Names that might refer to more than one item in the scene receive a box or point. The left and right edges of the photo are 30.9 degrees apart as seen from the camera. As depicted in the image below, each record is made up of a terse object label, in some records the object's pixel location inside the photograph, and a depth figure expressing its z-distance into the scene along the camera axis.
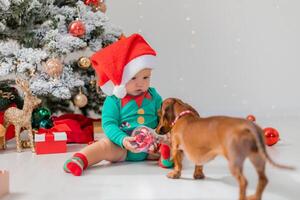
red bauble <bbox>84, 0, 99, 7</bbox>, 2.65
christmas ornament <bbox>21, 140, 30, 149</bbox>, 2.36
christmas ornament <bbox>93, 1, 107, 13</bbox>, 2.69
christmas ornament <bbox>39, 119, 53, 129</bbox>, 2.36
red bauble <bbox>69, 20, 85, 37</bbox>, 2.44
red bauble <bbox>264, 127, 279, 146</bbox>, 2.26
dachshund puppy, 1.23
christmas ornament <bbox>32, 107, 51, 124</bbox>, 2.36
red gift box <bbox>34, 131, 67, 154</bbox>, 2.21
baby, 1.86
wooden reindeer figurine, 2.23
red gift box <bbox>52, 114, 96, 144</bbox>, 2.46
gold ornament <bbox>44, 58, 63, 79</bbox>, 2.37
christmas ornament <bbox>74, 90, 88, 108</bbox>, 2.54
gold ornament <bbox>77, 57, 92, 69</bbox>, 2.54
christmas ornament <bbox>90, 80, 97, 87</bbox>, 2.62
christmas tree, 2.38
